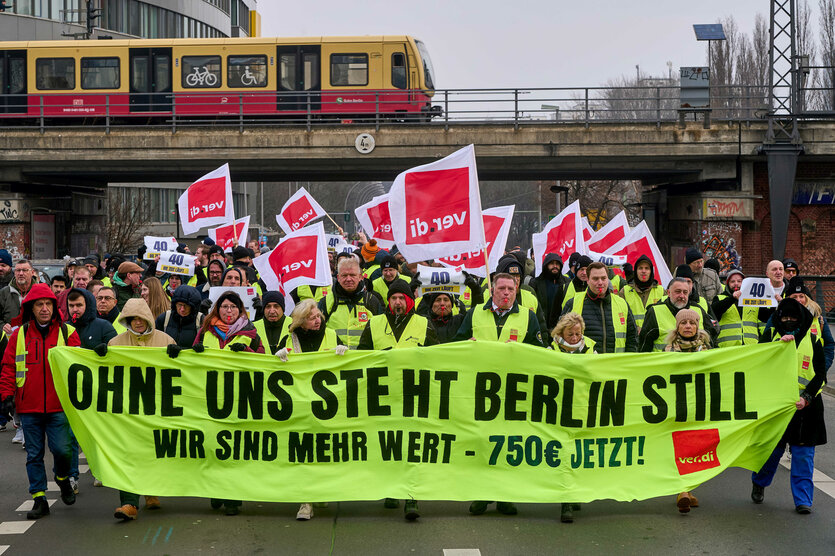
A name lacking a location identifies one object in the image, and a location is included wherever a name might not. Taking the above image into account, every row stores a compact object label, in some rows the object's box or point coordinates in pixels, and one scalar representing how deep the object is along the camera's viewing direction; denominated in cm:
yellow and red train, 3156
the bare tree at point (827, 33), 4728
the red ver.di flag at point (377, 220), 1745
